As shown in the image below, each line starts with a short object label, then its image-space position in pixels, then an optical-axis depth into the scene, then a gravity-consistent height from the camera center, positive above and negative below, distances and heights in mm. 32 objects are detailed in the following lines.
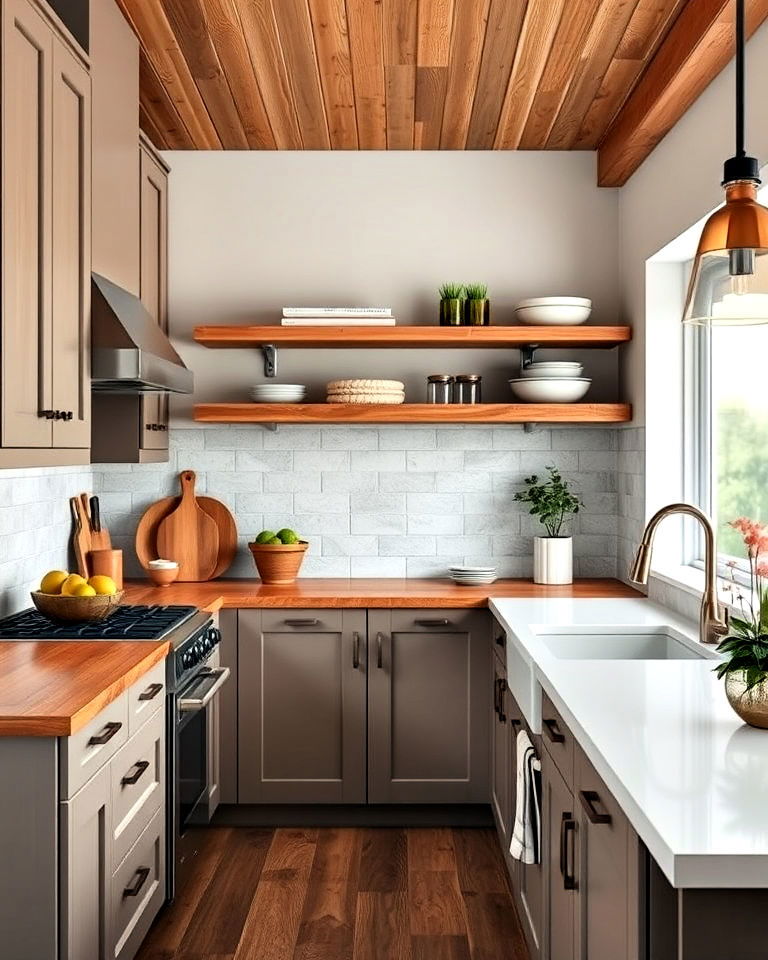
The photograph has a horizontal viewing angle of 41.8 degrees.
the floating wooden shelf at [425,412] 4105 +299
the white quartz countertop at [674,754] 1317 -466
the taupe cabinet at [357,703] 3873 -841
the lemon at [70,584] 3088 -307
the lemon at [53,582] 3117 -301
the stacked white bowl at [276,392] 4156 +386
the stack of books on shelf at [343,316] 4098 +691
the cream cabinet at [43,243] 2465 +649
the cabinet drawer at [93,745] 2102 -584
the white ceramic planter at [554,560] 4258 -316
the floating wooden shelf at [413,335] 4074 +613
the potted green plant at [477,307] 4156 +740
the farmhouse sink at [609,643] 3219 -508
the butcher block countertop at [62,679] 2057 -462
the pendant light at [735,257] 1645 +383
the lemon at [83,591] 3068 -324
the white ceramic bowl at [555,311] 4160 +725
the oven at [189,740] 3023 -824
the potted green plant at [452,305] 4156 +747
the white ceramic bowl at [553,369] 4137 +481
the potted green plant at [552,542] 4258 -241
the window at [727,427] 3209 +205
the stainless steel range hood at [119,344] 3066 +440
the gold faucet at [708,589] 2564 -269
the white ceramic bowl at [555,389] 4133 +398
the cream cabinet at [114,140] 3041 +1146
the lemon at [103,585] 3115 -312
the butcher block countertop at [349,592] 3840 -425
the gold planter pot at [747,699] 1851 -396
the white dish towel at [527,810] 2600 -853
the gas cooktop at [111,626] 2945 -433
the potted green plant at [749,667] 1834 -333
